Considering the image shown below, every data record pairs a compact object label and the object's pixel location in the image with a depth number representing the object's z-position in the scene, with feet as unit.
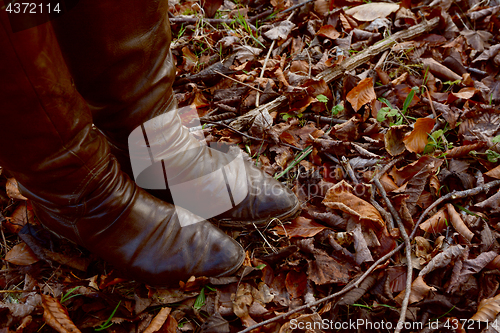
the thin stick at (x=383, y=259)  2.31
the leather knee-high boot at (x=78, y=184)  1.98
